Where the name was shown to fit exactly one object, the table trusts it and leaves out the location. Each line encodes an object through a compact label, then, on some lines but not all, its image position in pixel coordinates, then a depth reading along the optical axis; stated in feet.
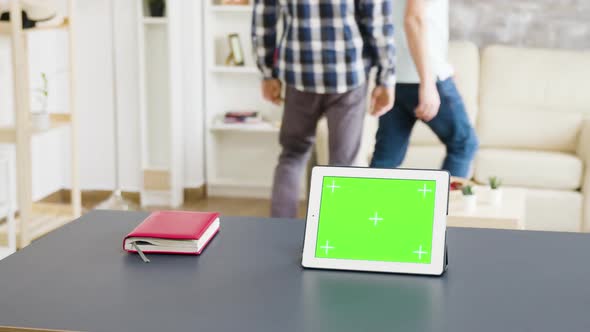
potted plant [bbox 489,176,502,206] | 10.94
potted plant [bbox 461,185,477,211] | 10.56
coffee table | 10.33
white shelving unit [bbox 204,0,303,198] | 15.97
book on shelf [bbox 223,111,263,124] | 15.71
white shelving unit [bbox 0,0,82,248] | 11.20
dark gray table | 4.21
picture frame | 15.79
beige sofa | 13.57
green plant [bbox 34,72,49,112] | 14.59
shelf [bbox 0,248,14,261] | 11.57
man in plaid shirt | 9.07
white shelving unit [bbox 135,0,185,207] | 15.23
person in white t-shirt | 9.53
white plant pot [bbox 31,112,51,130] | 12.42
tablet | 4.94
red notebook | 5.15
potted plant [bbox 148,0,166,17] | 15.17
